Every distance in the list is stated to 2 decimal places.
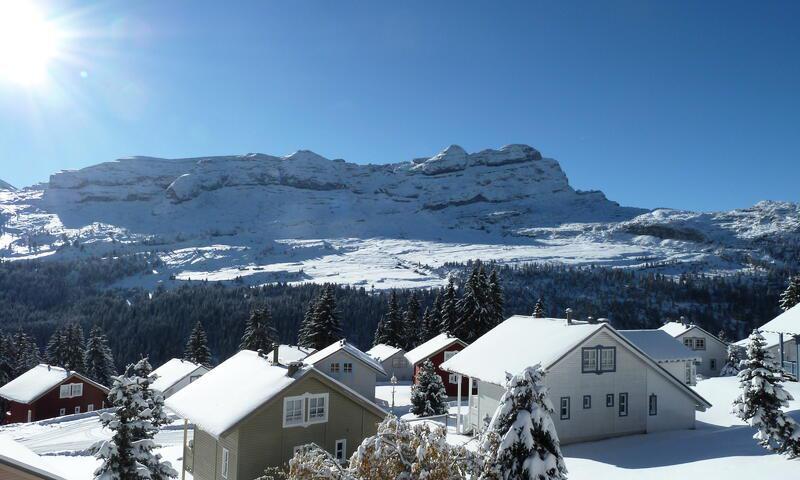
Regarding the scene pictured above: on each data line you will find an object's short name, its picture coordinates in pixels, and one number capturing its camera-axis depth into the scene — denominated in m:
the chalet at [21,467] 11.59
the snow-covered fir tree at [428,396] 43.09
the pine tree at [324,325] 71.25
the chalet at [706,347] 58.22
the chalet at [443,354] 60.30
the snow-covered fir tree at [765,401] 21.17
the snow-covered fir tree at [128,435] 18.55
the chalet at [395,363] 69.69
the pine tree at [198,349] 76.56
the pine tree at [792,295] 56.36
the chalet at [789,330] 34.91
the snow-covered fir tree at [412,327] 82.21
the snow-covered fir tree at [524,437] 14.20
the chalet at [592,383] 27.67
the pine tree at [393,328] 79.69
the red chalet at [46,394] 62.28
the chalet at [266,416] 21.78
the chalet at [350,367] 50.19
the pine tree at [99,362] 77.69
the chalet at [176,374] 63.56
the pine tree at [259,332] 72.19
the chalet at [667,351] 40.79
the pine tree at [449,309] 71.69
